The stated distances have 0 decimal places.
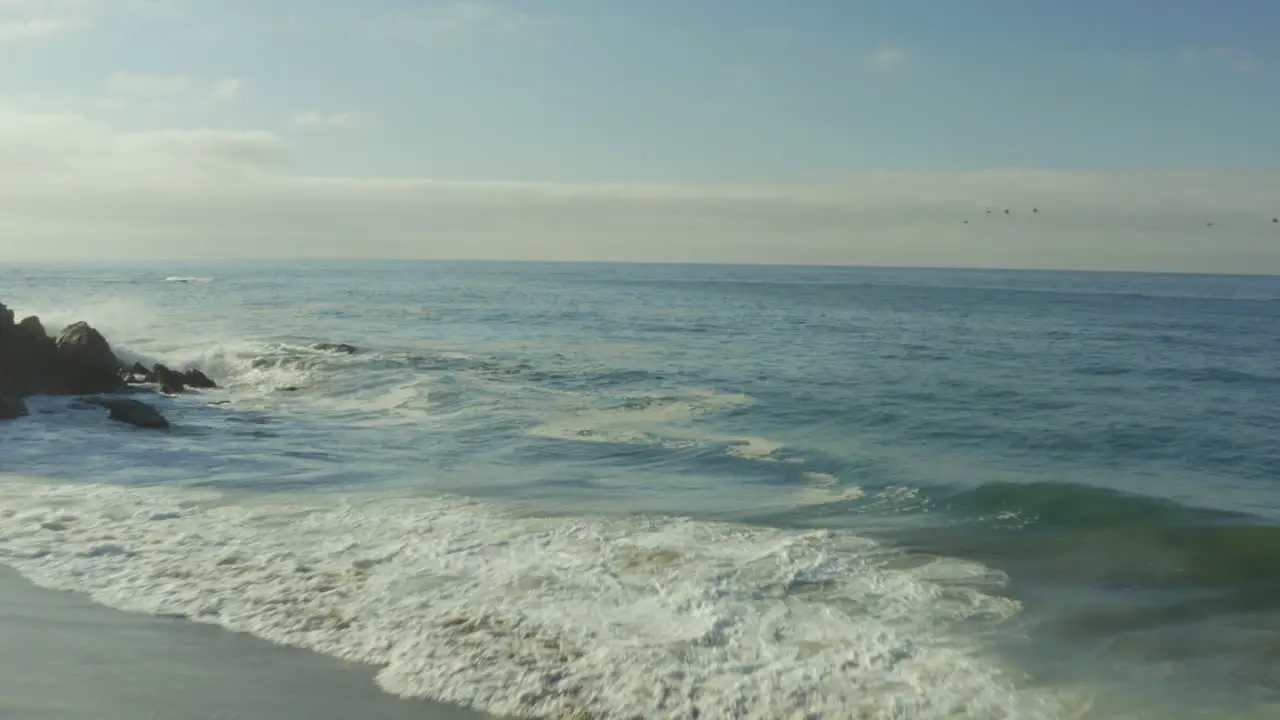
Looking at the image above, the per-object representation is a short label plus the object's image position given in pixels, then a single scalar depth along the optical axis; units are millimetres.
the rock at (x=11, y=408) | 17406
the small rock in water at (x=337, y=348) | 29359
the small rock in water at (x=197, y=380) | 23684
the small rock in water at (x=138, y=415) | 17062
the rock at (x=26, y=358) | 20608
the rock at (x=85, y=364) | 21328
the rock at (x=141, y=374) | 23608
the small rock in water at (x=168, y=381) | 22342
